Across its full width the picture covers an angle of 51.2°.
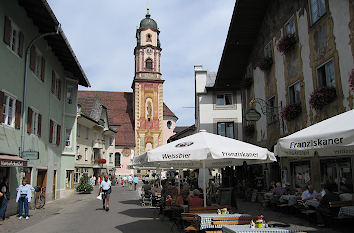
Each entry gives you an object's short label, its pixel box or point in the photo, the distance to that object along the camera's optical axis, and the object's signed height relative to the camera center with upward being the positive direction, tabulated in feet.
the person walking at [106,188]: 55.06 -2.66
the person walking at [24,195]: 46.09 -3.06
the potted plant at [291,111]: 51.21 +8.06
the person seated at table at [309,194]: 40.17 -2.78
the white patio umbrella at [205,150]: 30.17 +1.61
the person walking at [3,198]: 43.04 -3.16
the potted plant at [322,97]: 42.75 +8.42
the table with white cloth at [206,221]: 26.35 -3.67
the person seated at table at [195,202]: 33.37 -2.92
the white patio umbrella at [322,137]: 20.07 +1.85
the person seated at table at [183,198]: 37.40 -3.05
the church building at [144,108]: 212.43 +35.81
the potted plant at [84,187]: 103.19 -4.65
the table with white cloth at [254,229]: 20.38 -3.36
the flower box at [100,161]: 146.88 +3.61
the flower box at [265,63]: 61.67 +17.70
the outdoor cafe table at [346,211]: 30.83 -3.55
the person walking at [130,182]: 134.65 -4.70
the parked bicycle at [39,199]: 59.11 -4.54
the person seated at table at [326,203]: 33.32 -3.13
